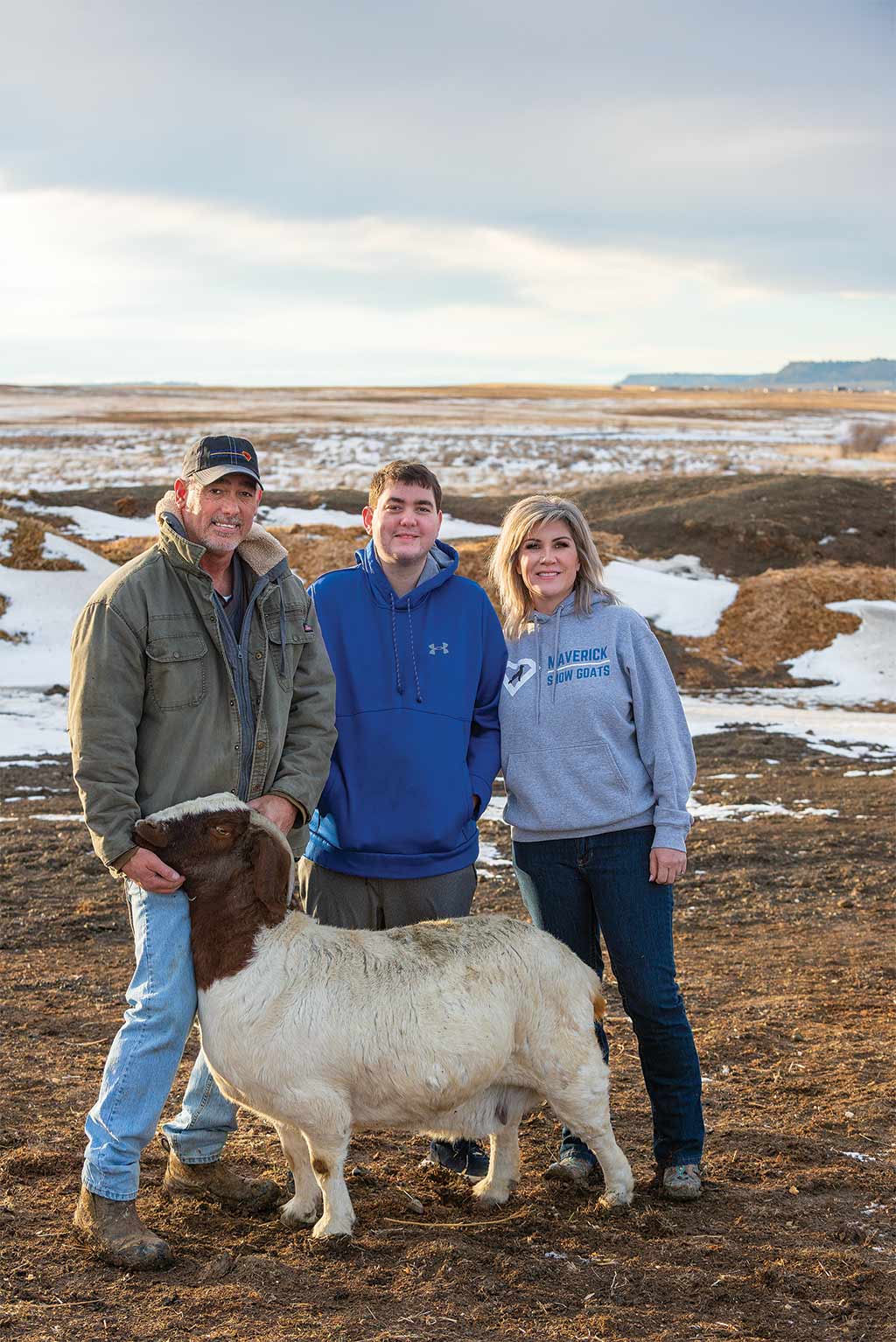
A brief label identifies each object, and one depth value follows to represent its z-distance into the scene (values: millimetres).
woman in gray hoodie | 4645
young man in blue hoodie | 4660
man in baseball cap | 3982
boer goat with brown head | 4086
